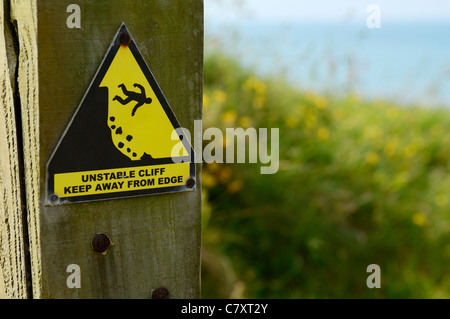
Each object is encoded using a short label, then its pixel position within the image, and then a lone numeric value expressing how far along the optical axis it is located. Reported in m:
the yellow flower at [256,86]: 4.45
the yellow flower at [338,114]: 4.87
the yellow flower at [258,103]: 4.31
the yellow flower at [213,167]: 3.74
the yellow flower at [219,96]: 3.99
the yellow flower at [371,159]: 4.40
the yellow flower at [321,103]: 4.80
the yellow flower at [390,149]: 4.69
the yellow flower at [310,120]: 4.48
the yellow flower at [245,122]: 4.01
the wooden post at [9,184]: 1.25
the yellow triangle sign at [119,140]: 1.25
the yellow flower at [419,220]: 4.22
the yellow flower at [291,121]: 4.35
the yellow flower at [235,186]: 3.68
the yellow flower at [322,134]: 4.33
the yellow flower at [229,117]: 3.84
